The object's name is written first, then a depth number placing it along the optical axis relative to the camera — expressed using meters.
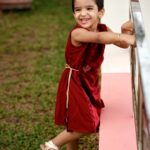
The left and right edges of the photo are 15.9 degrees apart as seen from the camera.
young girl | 2.63
